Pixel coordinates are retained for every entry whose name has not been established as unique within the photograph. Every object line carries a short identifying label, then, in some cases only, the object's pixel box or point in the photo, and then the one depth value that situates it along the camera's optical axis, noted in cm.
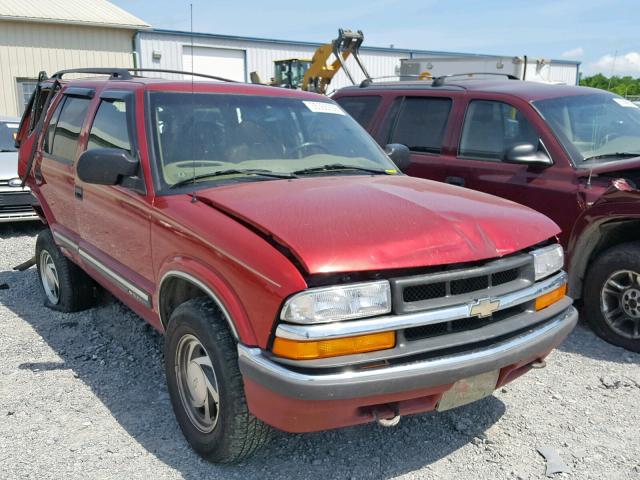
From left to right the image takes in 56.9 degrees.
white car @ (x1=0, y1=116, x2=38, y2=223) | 788
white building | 2298
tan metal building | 2022
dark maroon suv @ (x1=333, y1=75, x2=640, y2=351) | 436
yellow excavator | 1224
